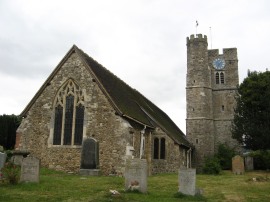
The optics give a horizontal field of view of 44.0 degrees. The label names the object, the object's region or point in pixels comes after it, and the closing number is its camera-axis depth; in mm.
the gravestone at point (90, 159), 18266
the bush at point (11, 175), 13211
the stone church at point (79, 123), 19438
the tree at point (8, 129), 32875
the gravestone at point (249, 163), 29891
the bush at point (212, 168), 26898
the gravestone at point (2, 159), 11125
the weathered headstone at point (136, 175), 12055
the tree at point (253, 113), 30844
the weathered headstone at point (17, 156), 19028
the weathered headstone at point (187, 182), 11841
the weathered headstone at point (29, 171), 13648
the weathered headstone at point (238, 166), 26203
